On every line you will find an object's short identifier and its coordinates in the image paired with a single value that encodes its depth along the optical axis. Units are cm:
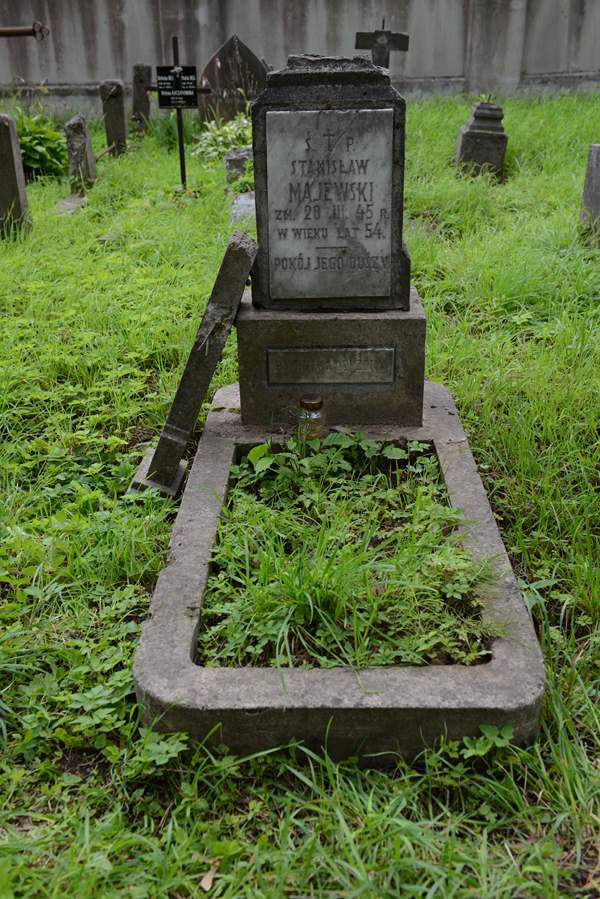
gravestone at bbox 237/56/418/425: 296
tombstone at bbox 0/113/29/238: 606
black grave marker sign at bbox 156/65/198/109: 737
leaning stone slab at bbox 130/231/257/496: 306
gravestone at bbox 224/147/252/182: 733
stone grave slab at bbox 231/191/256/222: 630
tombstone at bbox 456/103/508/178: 715
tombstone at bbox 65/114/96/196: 734
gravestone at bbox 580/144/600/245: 540
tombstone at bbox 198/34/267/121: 897
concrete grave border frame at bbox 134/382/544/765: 198
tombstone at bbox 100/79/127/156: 838
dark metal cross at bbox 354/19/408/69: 848
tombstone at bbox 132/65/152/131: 944
